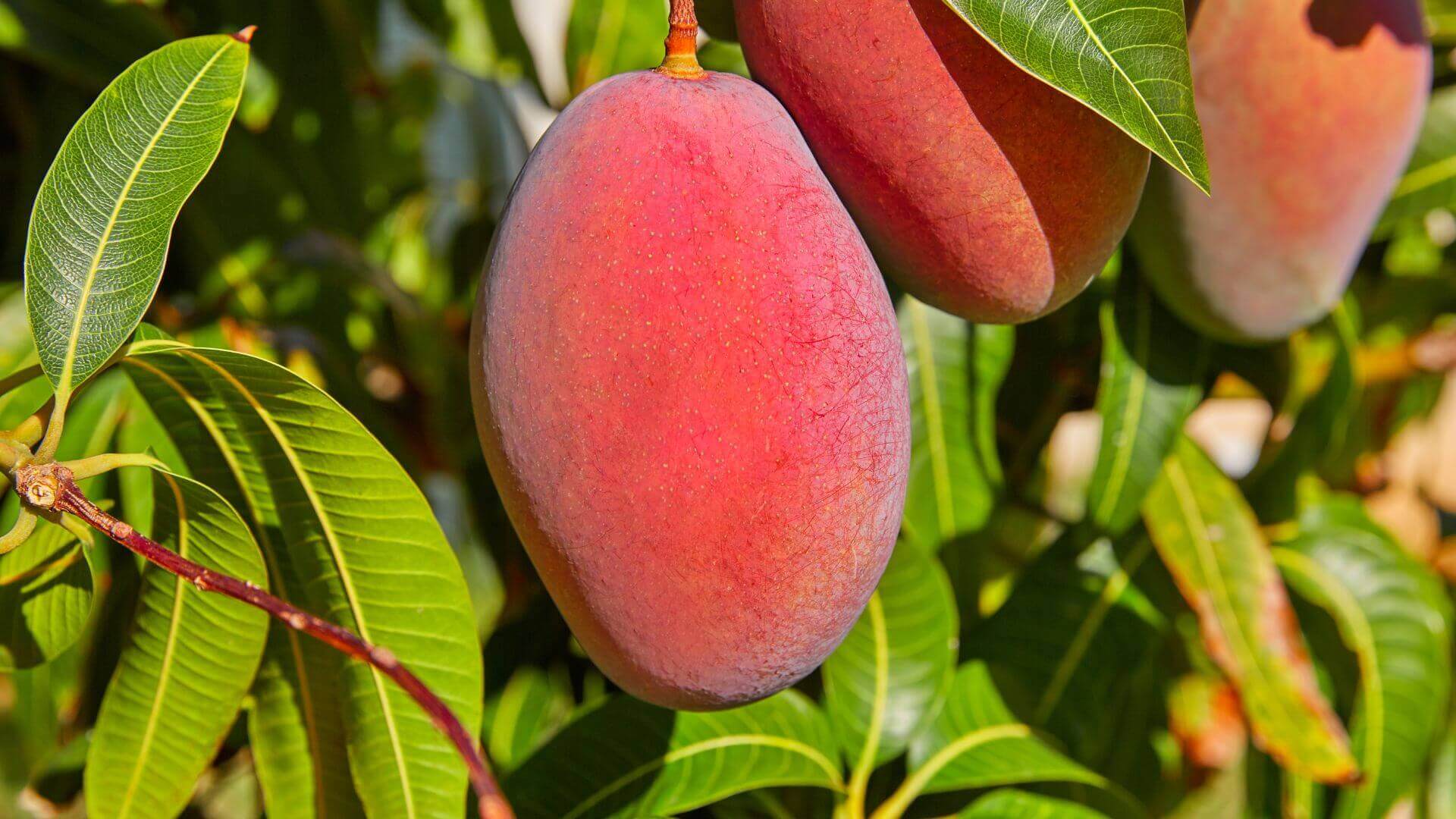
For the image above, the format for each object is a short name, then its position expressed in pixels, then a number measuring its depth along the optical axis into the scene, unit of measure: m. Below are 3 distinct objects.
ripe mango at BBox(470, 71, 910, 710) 0.68
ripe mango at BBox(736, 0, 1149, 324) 0.69
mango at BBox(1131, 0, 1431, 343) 0.79
